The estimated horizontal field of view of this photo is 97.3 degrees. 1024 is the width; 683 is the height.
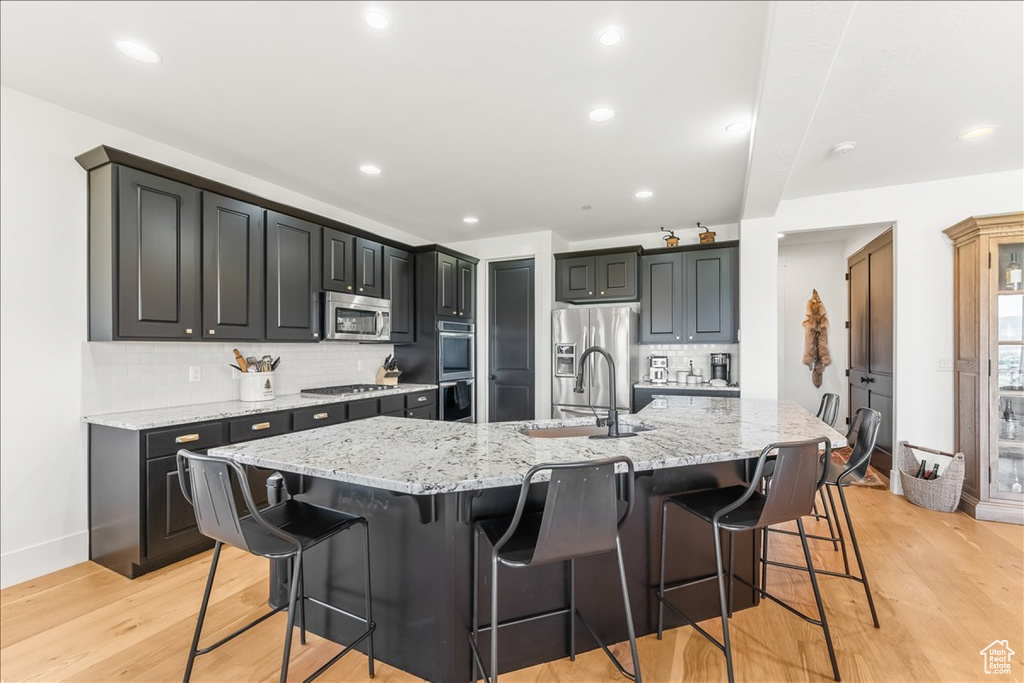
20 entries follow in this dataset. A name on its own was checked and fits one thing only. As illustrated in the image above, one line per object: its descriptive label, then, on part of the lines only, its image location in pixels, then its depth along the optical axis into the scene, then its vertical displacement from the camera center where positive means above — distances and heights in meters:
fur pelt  5.82 +0.03
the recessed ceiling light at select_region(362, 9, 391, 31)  1.79 +1.31
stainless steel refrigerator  4.73 -0.13
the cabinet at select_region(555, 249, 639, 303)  5.03 +0.75
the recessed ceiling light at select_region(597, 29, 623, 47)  1.90 +1.30
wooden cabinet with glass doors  3.21 -0.20
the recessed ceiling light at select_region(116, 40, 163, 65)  2.00 +1.33
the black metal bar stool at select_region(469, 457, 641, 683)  1.34 -0.56
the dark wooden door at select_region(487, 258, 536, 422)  5.34 +0.01
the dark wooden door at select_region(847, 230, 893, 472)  4.21 +0.08
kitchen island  1.58 -0.72
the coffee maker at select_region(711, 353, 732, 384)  4.89 -0.27
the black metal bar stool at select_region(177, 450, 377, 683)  1.43 -0.66
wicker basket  3.36 -1.13
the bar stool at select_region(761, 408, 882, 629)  2.11 -0.61
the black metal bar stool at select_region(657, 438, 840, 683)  1.61 -0.62
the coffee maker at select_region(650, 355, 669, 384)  5.08 -0.31
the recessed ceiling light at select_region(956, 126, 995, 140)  2.77 +1.30
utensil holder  3.33 -0.32
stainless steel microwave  3.88 +0.23
